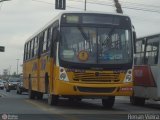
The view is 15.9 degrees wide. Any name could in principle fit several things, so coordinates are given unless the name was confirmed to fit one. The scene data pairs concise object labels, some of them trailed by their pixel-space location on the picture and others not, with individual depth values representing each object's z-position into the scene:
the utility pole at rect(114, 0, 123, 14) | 47.90
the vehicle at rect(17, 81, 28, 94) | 46.82
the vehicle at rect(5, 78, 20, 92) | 64.30
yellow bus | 21.06
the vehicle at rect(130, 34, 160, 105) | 23.67
